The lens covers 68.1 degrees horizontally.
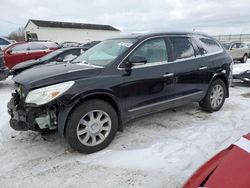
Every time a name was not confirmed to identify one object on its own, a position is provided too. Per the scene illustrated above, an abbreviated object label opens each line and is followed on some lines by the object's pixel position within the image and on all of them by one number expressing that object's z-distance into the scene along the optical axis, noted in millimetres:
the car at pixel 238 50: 12809
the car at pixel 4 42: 8964
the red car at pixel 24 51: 7800
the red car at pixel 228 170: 1302
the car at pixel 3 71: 6038
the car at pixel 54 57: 5789
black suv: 2507
